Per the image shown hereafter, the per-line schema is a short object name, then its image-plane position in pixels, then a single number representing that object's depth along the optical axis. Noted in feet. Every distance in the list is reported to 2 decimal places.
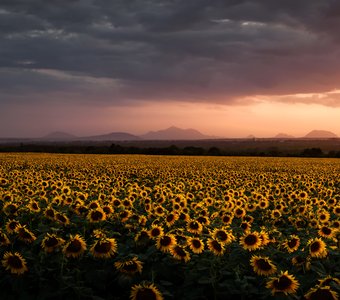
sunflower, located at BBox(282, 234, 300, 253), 22.13
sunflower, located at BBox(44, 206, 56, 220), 26.32
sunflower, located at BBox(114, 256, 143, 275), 18.38
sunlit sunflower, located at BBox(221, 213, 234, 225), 29.19
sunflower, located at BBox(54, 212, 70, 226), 25.82
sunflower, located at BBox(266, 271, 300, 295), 16.46
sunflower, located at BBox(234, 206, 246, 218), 32.71
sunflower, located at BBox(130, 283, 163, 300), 16.20
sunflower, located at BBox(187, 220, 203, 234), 24.24
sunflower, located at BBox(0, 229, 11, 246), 21.42
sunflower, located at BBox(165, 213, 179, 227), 26.32
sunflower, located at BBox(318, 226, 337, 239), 25.65
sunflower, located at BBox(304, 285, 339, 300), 15.15
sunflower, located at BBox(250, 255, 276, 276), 18.49
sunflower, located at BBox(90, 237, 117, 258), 20.04
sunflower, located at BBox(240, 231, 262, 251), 21.17
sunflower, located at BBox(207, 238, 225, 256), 19.93
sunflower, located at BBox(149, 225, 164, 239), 22.45
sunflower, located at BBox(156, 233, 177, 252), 20.59
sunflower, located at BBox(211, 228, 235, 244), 21.79
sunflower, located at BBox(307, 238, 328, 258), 20.58
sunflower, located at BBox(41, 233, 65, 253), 20.30
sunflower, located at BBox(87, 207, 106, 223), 26.08
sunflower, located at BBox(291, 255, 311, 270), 19.99
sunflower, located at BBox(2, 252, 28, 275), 18.85
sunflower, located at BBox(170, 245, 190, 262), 19.93
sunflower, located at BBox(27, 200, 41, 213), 27.50
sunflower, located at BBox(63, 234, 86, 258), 19.83
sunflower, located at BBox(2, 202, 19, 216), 28.67
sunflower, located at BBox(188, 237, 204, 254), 20.67
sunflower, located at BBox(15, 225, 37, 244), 22.06
